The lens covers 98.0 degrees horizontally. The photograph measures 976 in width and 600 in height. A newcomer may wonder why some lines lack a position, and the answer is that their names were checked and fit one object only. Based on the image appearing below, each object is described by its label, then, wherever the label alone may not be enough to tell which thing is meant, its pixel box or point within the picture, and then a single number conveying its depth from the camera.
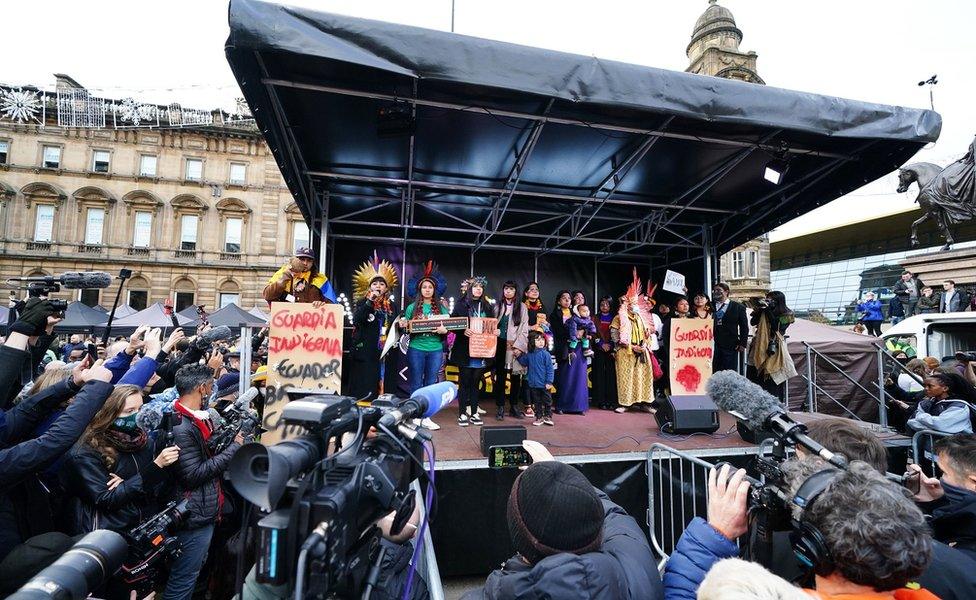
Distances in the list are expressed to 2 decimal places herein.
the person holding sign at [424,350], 5.59
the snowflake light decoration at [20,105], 26.06
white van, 7.32
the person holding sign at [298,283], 5.09
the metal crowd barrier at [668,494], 3.88
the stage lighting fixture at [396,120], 4.05
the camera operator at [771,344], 6.21
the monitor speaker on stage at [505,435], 3.62
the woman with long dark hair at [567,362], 6.55
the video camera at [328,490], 0.92
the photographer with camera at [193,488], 2.84
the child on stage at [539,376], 5.75
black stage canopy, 3.28
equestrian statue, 9.08
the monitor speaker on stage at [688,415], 5.07
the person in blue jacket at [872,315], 13.19
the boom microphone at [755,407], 1.65
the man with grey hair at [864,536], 1.17
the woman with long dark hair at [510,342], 6.05
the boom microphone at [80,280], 2.64
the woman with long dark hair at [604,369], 7.17
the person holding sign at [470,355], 5.56
